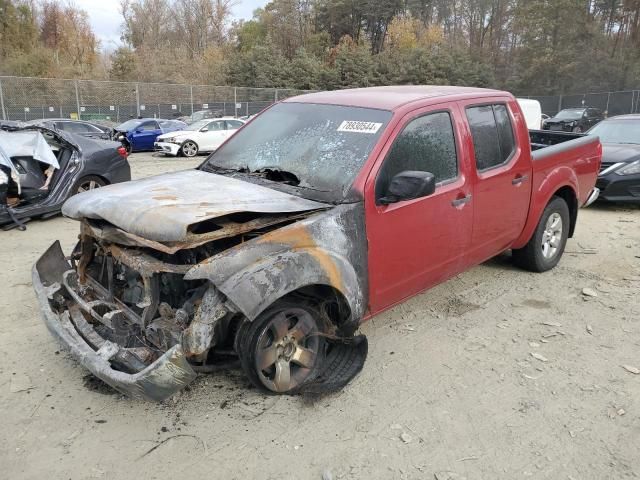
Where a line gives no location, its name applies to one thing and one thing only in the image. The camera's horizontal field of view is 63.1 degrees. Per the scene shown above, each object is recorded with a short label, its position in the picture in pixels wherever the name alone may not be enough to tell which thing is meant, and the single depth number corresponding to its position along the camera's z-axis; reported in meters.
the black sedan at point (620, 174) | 8.26
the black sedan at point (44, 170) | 7.12
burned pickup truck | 2.80
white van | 16.64
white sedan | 17.66
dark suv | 25.31
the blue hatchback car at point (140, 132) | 19.14
